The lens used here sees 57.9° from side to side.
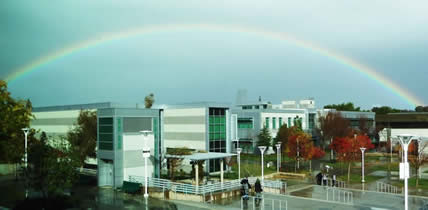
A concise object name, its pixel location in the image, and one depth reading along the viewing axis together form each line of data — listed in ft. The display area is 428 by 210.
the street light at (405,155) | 52.85
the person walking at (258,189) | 86.79
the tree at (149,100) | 178.81
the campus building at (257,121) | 223.30
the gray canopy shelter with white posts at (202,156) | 96.76
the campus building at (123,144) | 102.27
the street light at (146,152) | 85.40
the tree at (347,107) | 483.92
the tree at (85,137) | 118.73
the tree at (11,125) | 103.71
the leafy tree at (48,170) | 71.67
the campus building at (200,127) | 142.41
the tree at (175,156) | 104.62
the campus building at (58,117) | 152.87
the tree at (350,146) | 134.80
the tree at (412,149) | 162.44
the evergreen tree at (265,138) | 206.90
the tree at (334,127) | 202.49
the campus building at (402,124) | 238.48
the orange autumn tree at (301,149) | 145.89
